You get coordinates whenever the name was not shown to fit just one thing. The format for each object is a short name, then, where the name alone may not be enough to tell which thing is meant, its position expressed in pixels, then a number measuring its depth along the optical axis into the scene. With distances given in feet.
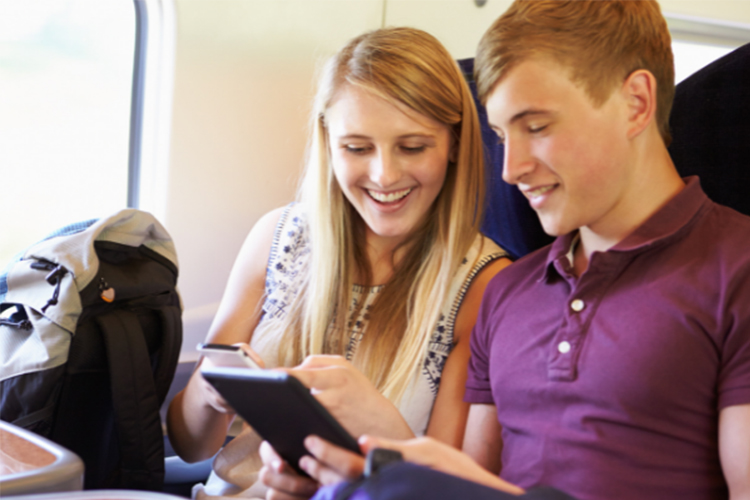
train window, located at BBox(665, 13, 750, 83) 7.45
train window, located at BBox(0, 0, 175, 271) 5.66
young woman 4.58
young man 3.15
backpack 4.22
